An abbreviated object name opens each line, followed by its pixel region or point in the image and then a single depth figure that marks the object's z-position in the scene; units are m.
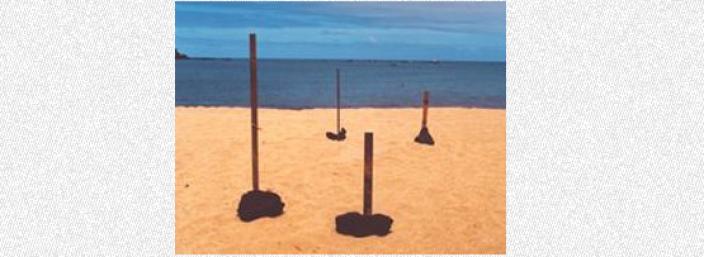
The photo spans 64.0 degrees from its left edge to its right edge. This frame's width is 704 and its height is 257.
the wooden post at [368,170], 5.57
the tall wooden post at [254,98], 5.46
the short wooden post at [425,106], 11.03
